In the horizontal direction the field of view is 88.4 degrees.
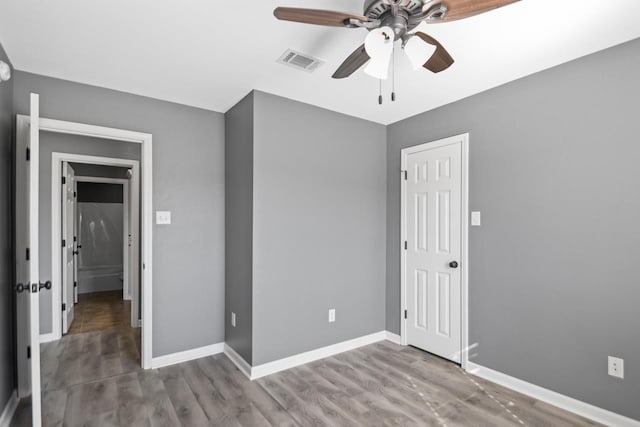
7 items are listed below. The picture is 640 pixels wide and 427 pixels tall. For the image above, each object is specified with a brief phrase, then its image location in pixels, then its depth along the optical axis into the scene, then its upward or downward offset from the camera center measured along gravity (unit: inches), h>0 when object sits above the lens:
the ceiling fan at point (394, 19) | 56.0 +35.4
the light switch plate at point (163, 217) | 123.0 -0.2
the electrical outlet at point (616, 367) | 84.3 -39.4
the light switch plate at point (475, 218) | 116.6 -1.0
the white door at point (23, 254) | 95.3 -10.7
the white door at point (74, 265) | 185.0 -27.3
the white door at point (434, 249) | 123.0 -13.4
